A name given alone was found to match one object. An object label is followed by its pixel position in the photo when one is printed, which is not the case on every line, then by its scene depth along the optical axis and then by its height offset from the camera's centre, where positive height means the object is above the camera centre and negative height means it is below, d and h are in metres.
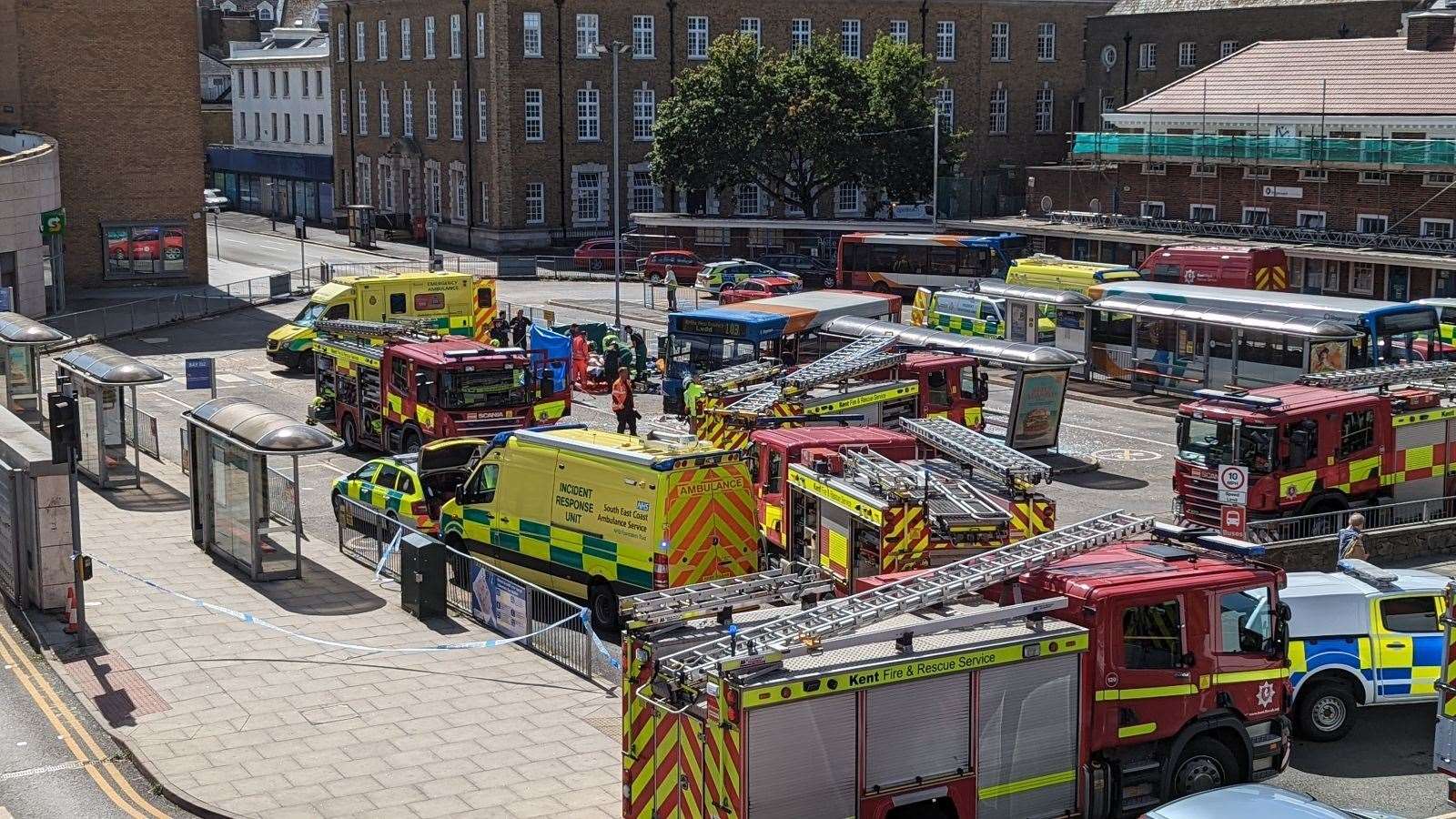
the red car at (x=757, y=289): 54.66 -3.44
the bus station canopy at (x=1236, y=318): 37.75 -3.18
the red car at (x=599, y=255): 69.69 -2.92
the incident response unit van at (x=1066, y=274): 49.44 -2.68
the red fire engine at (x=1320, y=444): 27.31 -4.22
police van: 18.80 -5.11
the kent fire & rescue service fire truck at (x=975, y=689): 14.00 -4.32
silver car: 13.12 -4.78
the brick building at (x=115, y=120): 59.78 +2.25
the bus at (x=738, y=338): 39.59 -3.60
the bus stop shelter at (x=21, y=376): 35.56 -3.93
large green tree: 69.12 +2.47
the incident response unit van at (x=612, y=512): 21.67 -4.28
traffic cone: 21.67 -5.41
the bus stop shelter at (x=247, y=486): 24.05 -4.44
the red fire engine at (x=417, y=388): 32.41 -3.99
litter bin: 22.80 -5.18
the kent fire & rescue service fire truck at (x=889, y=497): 20.50 -3.95
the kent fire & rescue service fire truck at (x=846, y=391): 28.86 -3.69
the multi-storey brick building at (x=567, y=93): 75.88 +4.21
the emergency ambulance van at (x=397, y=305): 46.62 -3.33
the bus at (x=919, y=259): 58.50 -2.66
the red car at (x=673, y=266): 65.94 -3.17
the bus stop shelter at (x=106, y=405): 30.39 -4.01
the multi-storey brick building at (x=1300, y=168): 52.75 +0.43
